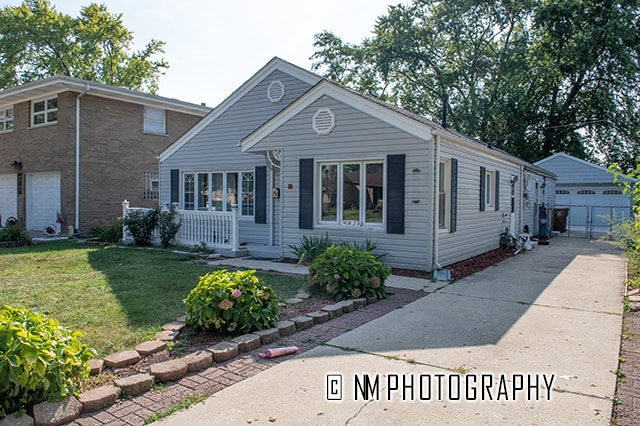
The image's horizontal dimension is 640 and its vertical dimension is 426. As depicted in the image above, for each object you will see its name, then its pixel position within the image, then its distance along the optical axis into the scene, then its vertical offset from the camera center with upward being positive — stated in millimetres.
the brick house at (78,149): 16281 +2152
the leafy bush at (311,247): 9969 -914
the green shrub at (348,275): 6641 -1025
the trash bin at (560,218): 20562 -482
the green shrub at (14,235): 13742 -915
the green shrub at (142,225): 13258 -573
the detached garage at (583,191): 25250 +984
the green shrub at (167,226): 12992 -592
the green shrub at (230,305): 4797 -1073
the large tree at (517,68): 26359 +8763
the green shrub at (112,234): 14297 -913
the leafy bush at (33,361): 2979 -1070
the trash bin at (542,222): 17484 -563
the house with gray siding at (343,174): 9195 +788
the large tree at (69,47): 28422 +10762
